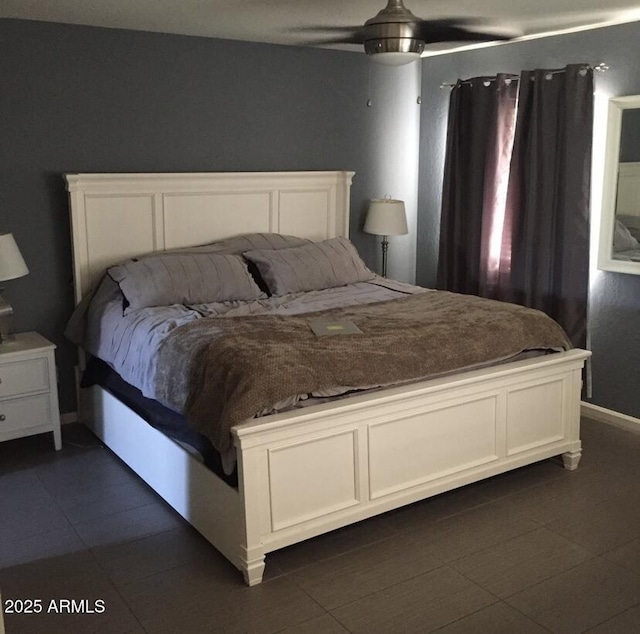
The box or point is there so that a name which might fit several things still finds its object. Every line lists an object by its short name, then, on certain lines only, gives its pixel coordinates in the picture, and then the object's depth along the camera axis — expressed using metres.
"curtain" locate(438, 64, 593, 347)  4.01
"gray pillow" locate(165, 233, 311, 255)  4.19
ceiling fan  2.92
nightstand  3.56
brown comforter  2.67
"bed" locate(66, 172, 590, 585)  2.67
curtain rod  3.86
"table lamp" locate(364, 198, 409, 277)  4.82
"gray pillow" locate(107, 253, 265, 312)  3.67
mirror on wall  3.80
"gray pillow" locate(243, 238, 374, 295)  4.05
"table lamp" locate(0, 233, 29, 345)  3.51
